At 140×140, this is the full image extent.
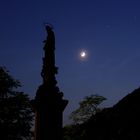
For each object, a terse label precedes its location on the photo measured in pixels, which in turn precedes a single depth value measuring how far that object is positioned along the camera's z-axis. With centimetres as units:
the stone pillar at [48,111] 960
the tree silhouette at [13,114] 3154
